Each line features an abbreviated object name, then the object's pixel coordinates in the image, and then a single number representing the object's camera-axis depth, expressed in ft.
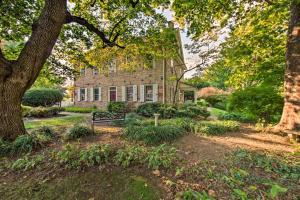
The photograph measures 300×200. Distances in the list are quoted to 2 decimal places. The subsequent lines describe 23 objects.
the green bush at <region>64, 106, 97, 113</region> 49.84
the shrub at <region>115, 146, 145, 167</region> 10.52
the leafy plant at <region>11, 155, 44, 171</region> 10.37
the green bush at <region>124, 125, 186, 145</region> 15.34
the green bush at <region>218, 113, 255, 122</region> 30.27
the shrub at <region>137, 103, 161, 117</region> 35.73
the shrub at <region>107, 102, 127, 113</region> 45.41
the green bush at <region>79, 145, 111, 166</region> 10.39
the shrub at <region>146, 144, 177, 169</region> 10.06
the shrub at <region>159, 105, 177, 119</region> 33.30
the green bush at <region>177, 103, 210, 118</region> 33.55
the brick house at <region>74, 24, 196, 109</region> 42.83
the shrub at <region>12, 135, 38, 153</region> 12.66
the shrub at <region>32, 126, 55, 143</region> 14.88
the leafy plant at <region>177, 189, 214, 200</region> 6.97
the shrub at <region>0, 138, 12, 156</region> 12.36
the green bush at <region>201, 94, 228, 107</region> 79.35
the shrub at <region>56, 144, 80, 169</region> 10.17
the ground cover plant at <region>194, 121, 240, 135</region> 19.02
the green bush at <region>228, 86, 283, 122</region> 23.24
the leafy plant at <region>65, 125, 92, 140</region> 16.49
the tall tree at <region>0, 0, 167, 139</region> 13.35
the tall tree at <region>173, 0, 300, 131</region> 16.43
